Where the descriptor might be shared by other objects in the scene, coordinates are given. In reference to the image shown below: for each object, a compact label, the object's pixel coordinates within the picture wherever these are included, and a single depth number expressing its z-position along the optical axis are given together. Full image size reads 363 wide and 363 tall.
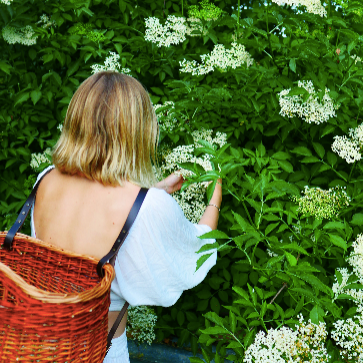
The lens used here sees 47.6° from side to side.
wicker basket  1.14
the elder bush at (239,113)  1.67
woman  1.50
